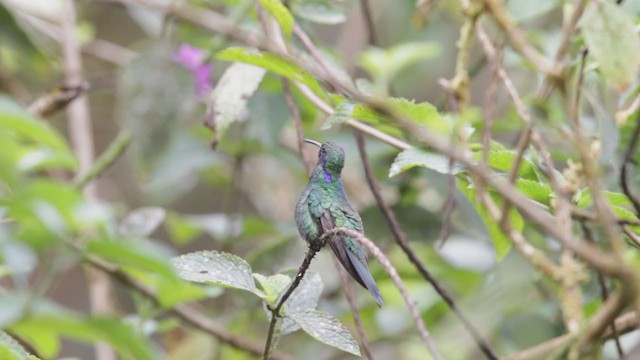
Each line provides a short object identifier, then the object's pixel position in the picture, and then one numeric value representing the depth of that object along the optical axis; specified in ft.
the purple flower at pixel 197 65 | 13.67
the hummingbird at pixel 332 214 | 12.03
